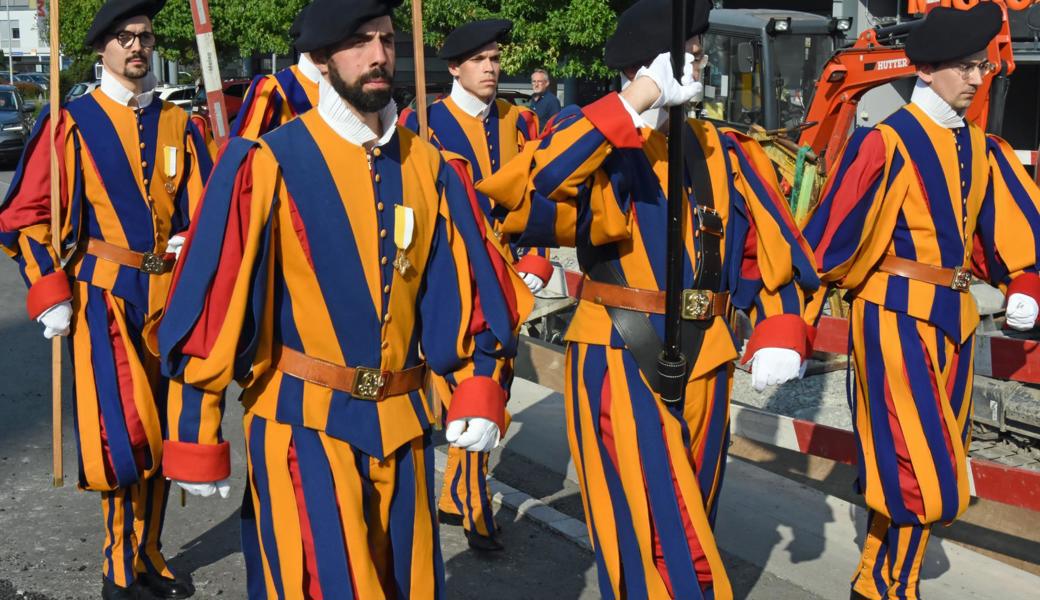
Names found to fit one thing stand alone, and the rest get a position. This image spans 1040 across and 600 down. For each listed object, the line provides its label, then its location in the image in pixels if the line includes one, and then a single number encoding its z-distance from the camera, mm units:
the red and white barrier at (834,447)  5117
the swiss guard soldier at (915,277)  4602
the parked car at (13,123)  25203
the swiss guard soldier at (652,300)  3904
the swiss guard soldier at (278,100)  5863
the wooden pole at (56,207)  4898
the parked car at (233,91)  23347
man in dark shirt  15648
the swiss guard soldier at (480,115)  6336
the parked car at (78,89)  28406
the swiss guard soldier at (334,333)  3252
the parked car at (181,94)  30484
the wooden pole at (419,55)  4293
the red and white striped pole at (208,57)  5129
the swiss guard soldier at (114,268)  4922
